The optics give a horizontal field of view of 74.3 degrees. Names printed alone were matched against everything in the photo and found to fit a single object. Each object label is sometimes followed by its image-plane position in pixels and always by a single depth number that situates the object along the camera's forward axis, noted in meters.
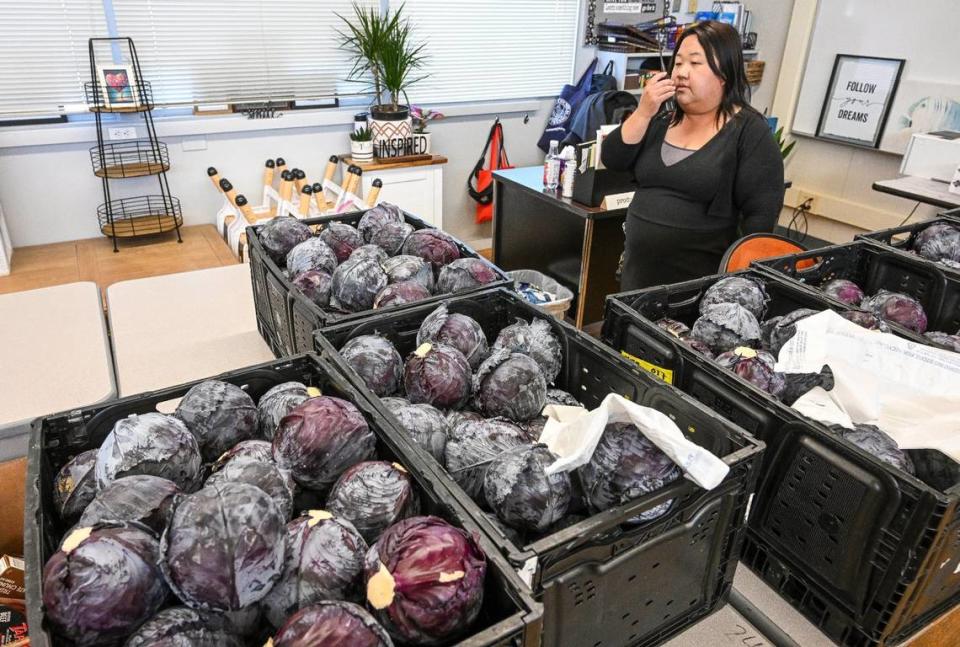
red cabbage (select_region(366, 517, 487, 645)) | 0.65
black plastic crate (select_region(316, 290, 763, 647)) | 0.73
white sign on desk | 2.96
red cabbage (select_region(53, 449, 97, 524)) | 0.82
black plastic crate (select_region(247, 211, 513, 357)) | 1.28
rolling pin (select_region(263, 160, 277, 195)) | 3.23
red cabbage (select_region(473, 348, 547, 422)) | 1.04
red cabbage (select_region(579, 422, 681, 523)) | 0.80
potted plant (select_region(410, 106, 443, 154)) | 4.05
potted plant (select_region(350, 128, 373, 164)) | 3.92
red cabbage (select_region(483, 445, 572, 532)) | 0.80
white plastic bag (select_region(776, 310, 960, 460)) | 1.04
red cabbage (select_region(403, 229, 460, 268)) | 1.57
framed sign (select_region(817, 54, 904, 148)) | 4.42
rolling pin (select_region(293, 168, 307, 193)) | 3.09
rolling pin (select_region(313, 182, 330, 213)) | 2.89
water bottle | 3.20
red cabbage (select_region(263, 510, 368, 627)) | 0.69
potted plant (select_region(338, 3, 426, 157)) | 3.81
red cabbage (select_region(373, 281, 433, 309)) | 1.34
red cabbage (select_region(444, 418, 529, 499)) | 0.91
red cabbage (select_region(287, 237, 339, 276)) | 1.50
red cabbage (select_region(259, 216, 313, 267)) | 1.63
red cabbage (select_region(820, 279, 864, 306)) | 1.56
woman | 1.87
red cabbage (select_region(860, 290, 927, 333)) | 1.46
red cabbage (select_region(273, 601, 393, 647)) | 0.59
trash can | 2.82
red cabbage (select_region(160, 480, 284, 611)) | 0.63
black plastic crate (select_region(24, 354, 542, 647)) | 0.62
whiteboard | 4.06
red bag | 4.73
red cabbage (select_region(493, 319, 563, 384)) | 1.16
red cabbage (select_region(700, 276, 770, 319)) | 1.42
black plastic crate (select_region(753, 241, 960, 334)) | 1.56
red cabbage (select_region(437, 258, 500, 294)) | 1.44
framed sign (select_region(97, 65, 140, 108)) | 3.05
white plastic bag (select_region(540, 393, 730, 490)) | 0.78
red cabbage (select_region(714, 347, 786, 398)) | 1.16
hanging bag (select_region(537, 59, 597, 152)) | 4.65
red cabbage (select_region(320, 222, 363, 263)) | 1.62
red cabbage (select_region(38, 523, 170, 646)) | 0.62
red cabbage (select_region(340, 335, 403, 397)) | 1.10
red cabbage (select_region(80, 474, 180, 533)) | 0.73
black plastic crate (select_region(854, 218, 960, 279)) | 1.78
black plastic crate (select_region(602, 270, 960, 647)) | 0.87
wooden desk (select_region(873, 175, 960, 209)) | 2.97
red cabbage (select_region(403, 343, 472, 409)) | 1.06
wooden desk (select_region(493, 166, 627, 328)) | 3.13
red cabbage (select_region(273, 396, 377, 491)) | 0.85
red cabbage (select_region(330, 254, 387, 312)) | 1.39
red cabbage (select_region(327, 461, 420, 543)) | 0.78
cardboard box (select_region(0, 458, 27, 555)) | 1.20
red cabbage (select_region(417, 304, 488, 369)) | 1.16
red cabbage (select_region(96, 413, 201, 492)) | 0.81
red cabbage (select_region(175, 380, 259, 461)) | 0.93
